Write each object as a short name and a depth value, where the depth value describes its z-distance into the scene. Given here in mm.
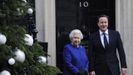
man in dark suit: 8406
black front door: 11758
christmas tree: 5477
